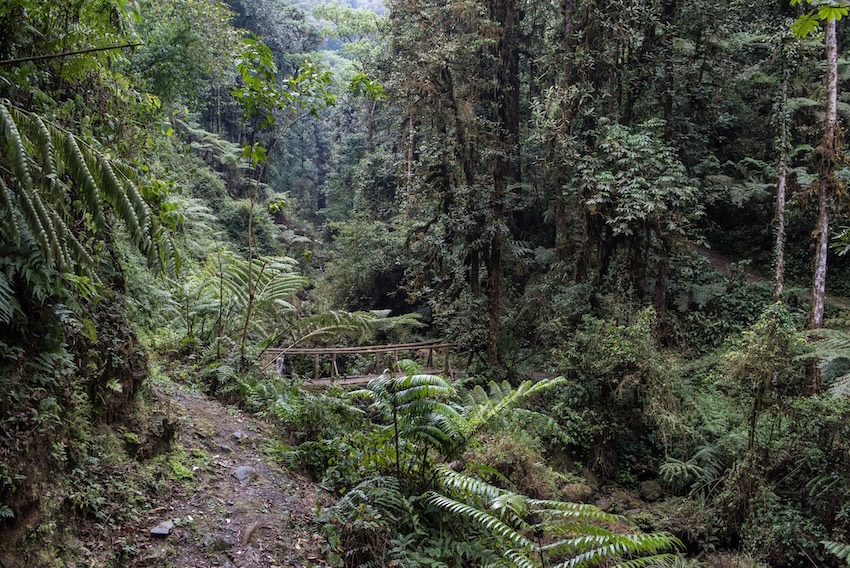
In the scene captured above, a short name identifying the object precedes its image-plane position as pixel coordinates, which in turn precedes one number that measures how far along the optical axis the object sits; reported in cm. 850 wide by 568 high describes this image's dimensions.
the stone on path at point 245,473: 487
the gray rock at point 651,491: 877
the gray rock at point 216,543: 380
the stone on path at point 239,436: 561
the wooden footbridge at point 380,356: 1062
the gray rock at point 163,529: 364
